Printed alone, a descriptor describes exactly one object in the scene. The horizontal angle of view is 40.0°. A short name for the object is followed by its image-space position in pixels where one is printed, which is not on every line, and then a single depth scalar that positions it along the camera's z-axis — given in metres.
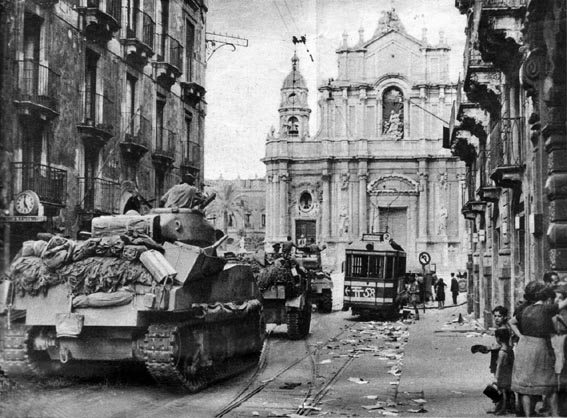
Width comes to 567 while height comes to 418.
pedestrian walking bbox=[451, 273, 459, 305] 30.94
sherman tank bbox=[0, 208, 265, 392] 10.19
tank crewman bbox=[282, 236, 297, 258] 19.59
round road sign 28.77
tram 23.92
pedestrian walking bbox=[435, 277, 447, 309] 29.78
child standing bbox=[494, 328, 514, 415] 8.77
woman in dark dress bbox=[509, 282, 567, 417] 7.92
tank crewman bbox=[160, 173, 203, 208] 12.26
